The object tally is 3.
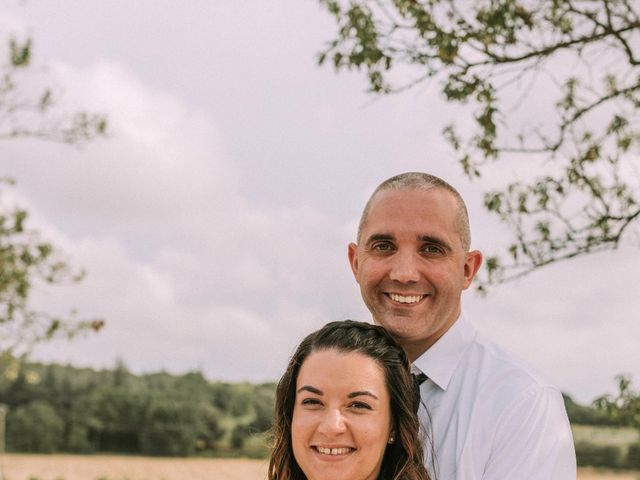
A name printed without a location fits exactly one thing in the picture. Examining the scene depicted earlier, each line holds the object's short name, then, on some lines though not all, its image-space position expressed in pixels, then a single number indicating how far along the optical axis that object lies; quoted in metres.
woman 2.78
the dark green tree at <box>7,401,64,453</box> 38.62
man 2.82
